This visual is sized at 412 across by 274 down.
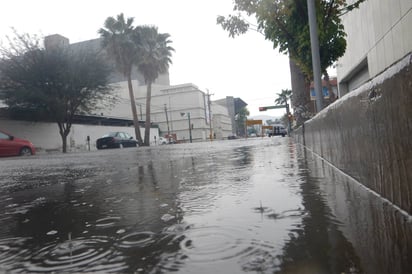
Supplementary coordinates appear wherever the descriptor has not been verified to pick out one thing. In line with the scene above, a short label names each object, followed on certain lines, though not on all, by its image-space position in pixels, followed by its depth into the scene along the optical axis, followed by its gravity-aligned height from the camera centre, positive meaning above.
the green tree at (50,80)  25.95 +5.61
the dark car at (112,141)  26.72 +0.85
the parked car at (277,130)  47.83 +1.45
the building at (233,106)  113.54 +12.56
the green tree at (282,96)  72.72 +9.42
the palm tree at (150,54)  37.62 +10.07
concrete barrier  1.43 +0.01
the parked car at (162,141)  54.91 +1.19
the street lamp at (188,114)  69.88 +6.49
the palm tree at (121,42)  36.28 +10.83
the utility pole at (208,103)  78.06 +9.13
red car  16.89 +0.61
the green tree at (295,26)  8.45 +2.84
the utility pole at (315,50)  7.34 +1.80
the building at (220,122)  90.88 +5.76
